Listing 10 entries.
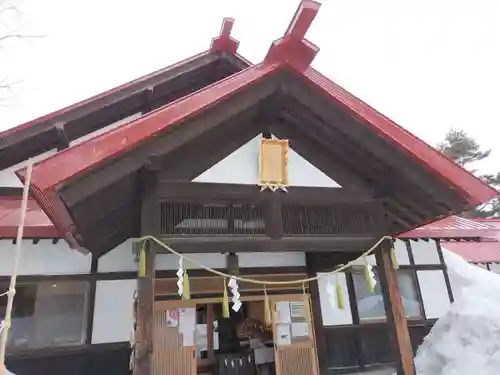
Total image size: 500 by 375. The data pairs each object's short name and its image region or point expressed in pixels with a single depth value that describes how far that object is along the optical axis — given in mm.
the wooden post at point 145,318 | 3809
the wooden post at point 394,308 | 4727
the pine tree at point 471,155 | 26078
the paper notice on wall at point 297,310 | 6812
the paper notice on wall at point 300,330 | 6711
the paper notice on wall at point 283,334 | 6586
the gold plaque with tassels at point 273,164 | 4805
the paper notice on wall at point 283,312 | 6715
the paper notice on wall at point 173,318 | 6067
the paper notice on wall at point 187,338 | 6043
